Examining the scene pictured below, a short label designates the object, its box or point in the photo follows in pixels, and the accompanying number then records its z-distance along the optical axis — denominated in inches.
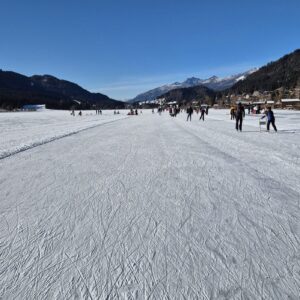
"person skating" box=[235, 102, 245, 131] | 621.9
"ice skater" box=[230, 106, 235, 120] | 1134.1
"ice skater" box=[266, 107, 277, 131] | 582.7
